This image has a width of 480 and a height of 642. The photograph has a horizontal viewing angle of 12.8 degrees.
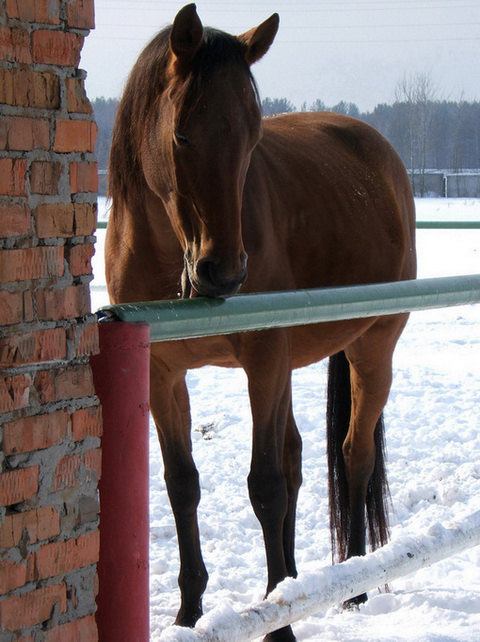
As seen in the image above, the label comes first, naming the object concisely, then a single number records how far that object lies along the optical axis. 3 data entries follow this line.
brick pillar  4.07
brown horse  5.42
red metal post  4.24
